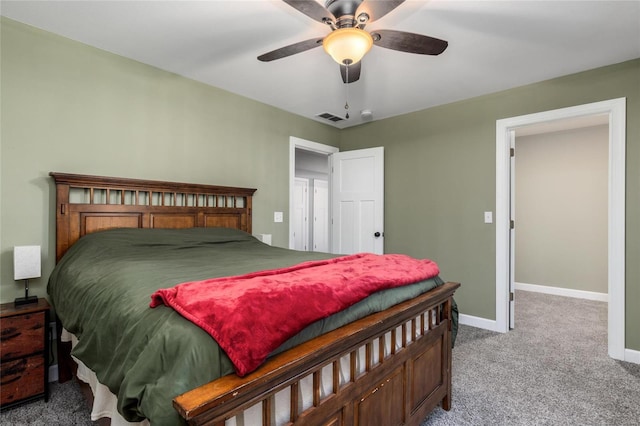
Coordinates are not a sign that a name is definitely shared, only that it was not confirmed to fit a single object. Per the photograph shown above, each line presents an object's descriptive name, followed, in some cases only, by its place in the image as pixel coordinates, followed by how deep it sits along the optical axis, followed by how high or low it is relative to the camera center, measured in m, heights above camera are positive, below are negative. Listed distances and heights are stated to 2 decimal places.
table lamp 1.99 -0.33
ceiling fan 1.57 +0.99
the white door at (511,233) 3.31 -0.21
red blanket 0.89 -0.30
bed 0.85 -0.44
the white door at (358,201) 4.11 +0.16
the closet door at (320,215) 8.43 -0.06
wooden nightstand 1.85 -0.84
